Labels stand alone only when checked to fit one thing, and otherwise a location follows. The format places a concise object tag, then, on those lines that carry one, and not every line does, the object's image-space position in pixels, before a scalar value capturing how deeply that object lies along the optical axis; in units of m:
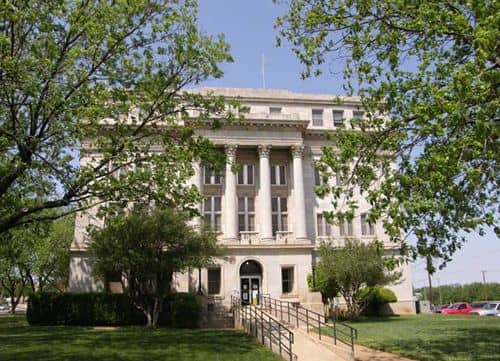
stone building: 40.33
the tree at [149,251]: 29.14
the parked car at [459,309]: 45.64
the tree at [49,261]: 54.28
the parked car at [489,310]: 40.44
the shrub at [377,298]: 41.00
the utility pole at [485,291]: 87.72
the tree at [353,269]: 33.31
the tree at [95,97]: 14.91
